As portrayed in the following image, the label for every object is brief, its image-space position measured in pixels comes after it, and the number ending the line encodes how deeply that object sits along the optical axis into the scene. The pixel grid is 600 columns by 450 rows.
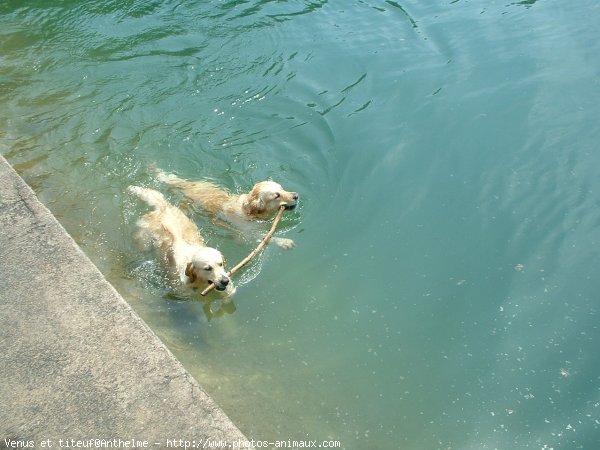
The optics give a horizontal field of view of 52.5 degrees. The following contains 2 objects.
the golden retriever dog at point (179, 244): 5.64
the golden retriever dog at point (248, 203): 6.66
